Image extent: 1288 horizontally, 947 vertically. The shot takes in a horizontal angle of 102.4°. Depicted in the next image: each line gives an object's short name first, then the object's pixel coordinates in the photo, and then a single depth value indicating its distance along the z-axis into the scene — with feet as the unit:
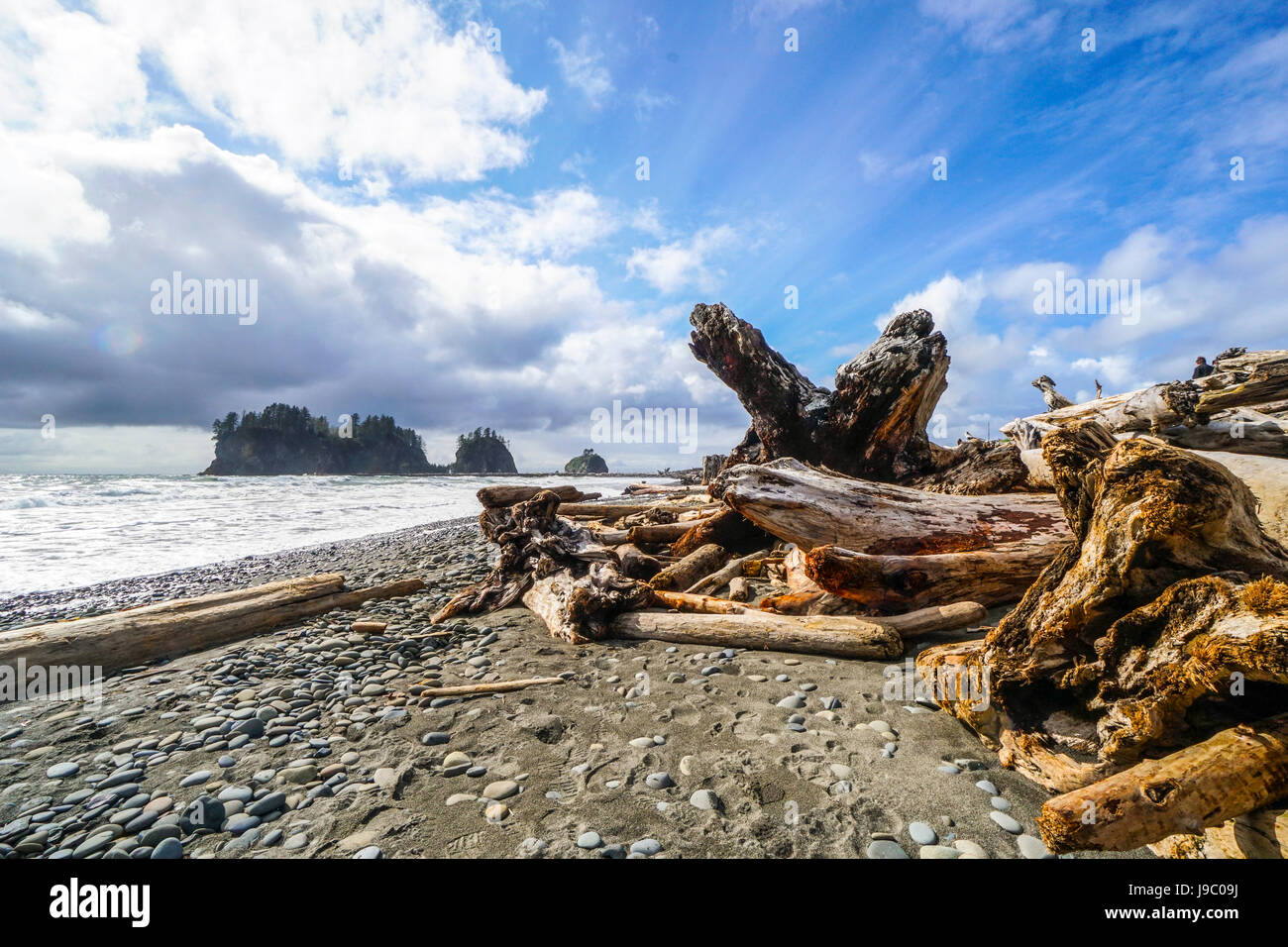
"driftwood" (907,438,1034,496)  23.85
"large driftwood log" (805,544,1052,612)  16.22
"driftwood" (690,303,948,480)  28.04
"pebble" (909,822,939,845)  8.02
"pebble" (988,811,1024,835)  8.21
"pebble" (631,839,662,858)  7.99
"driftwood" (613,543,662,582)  26.12
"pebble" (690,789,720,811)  9.07
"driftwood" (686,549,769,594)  24.11
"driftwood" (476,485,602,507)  27.33
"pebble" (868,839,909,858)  7.79
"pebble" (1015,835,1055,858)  7.70
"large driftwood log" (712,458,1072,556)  18.29
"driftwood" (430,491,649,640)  19.38
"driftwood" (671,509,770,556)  28.25
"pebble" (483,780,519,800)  9.58
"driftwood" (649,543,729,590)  24.27
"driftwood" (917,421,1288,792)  7.63
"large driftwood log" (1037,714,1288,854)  6.66
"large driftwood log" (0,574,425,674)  16.11
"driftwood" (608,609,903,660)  15.42
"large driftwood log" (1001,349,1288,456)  28.53
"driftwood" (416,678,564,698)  14.16
